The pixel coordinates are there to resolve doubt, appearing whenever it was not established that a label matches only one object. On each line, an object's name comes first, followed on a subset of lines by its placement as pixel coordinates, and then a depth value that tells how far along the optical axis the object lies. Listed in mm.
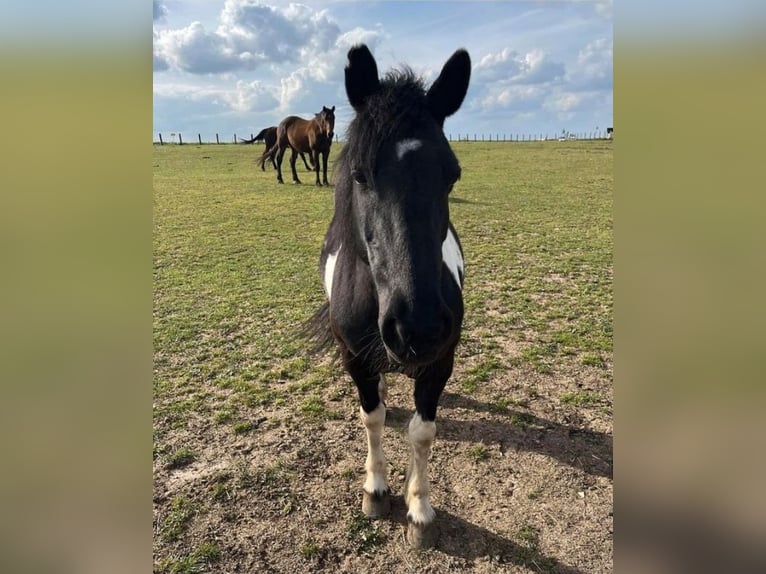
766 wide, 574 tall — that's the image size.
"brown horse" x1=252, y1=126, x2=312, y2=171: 19891
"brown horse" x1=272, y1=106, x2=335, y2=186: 16375
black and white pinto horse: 1812
